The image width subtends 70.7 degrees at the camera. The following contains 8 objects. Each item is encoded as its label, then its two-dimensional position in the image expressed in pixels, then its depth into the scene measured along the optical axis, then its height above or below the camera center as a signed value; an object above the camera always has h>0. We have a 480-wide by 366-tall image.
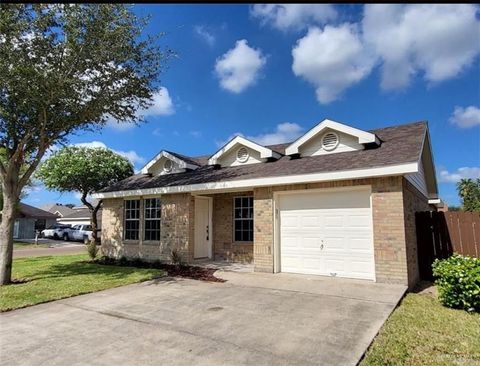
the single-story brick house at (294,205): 8.98 +0.75
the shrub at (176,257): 12.91 -1.13
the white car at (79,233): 32.38 -0.49
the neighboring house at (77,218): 48.18 +1.53
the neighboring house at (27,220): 38.25 +1.00
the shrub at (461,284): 6.64 -1.19
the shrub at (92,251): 15.53 -1.07
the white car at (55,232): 35.35 -0.40
